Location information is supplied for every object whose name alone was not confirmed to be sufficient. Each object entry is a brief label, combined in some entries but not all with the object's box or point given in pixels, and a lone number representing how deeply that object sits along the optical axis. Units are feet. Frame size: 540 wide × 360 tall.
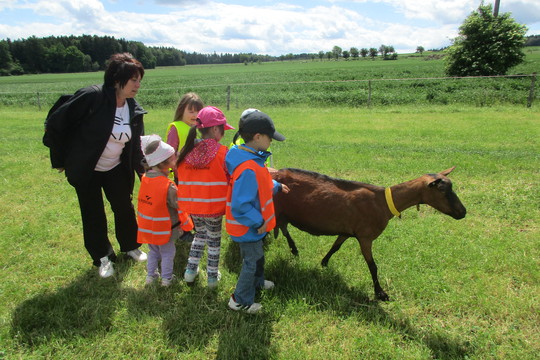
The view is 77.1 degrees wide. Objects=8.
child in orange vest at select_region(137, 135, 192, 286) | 11.10
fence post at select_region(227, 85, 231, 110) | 58.46
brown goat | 10.80
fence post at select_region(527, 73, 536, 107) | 48.64
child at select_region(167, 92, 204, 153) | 13.88
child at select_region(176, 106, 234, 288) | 10.46
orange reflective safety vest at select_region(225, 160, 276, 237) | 9.25
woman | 11.34
